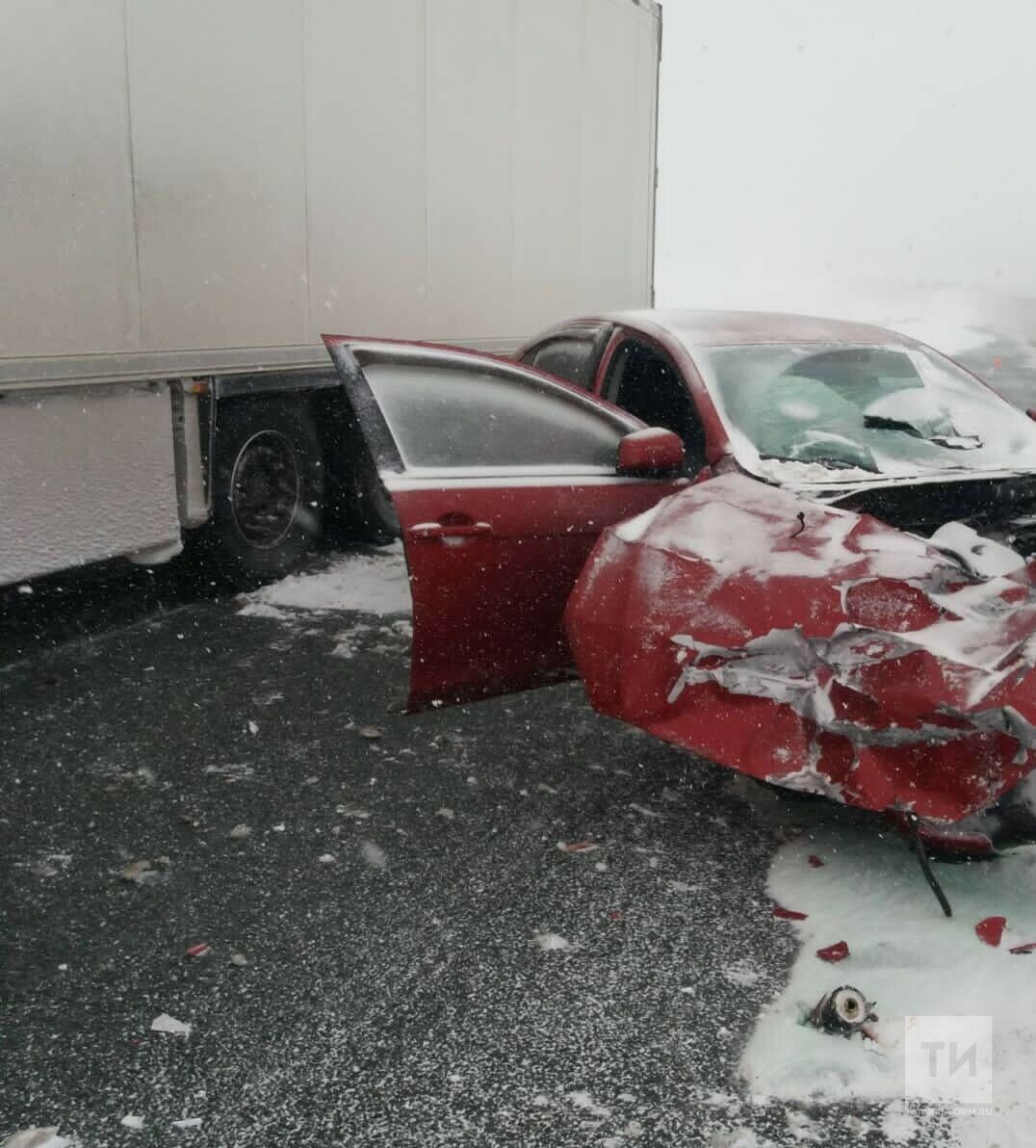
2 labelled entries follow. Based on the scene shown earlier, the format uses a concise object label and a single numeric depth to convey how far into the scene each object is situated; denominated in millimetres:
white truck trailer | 5602
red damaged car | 3318
